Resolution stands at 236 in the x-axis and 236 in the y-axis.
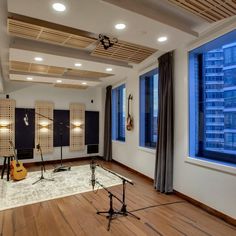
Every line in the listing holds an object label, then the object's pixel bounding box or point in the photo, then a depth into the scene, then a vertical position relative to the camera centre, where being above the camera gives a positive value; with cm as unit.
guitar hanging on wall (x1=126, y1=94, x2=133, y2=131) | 533 -4
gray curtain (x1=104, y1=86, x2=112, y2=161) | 673 -37
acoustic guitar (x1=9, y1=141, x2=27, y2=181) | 456 -126
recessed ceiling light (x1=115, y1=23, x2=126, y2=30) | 251 +126
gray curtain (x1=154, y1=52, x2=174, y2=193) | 370 -18
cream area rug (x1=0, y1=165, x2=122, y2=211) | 349 -147
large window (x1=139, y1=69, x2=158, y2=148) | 473 +30
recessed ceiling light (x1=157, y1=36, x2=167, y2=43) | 294 +128
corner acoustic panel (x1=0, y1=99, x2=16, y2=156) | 600 -18
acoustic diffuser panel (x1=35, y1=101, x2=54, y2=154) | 646 -19
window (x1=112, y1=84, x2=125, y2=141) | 640 +24
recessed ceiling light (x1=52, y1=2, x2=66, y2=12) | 204 +125
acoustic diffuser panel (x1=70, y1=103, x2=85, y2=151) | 703 -24
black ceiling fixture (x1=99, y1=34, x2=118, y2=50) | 290 +126
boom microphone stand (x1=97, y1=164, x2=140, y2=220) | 290 -143
